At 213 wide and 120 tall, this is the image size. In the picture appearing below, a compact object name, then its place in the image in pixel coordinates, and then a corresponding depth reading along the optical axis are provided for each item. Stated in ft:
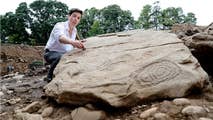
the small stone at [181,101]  4.88
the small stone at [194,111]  4.63
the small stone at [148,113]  4.80
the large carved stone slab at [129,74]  5.04
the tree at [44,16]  28.80
